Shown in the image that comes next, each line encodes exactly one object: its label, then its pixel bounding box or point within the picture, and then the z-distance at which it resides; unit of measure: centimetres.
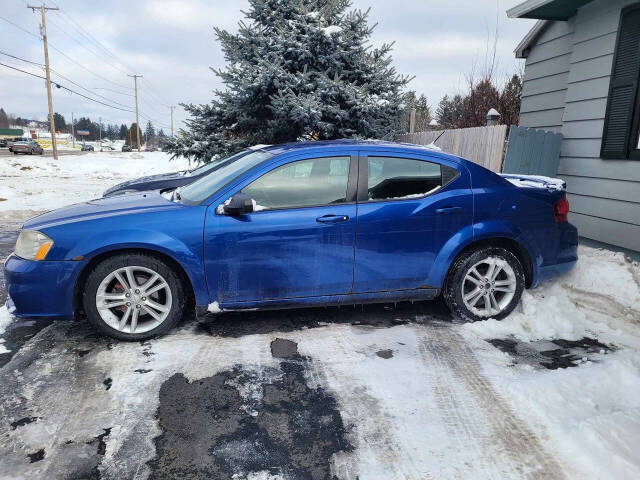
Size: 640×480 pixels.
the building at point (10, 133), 8011
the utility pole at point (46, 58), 3253
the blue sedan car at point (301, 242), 337
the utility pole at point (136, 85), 6604
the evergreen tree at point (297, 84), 837
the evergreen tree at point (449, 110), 2058
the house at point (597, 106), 561
